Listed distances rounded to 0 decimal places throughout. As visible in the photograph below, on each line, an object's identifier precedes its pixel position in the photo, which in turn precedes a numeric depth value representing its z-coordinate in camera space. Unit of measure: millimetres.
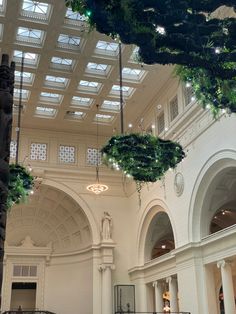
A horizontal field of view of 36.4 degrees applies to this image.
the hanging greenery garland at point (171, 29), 3936
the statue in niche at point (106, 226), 17164
